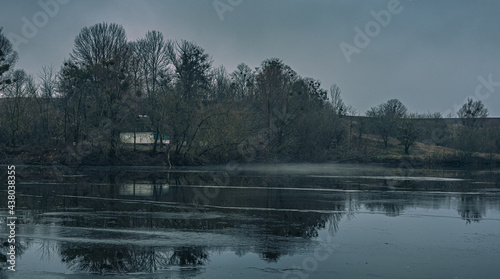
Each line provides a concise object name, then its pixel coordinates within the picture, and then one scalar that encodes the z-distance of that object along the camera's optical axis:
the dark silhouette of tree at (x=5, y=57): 51.44
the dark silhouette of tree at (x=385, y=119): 91.50
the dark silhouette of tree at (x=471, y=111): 115.19
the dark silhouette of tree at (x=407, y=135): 80.31
